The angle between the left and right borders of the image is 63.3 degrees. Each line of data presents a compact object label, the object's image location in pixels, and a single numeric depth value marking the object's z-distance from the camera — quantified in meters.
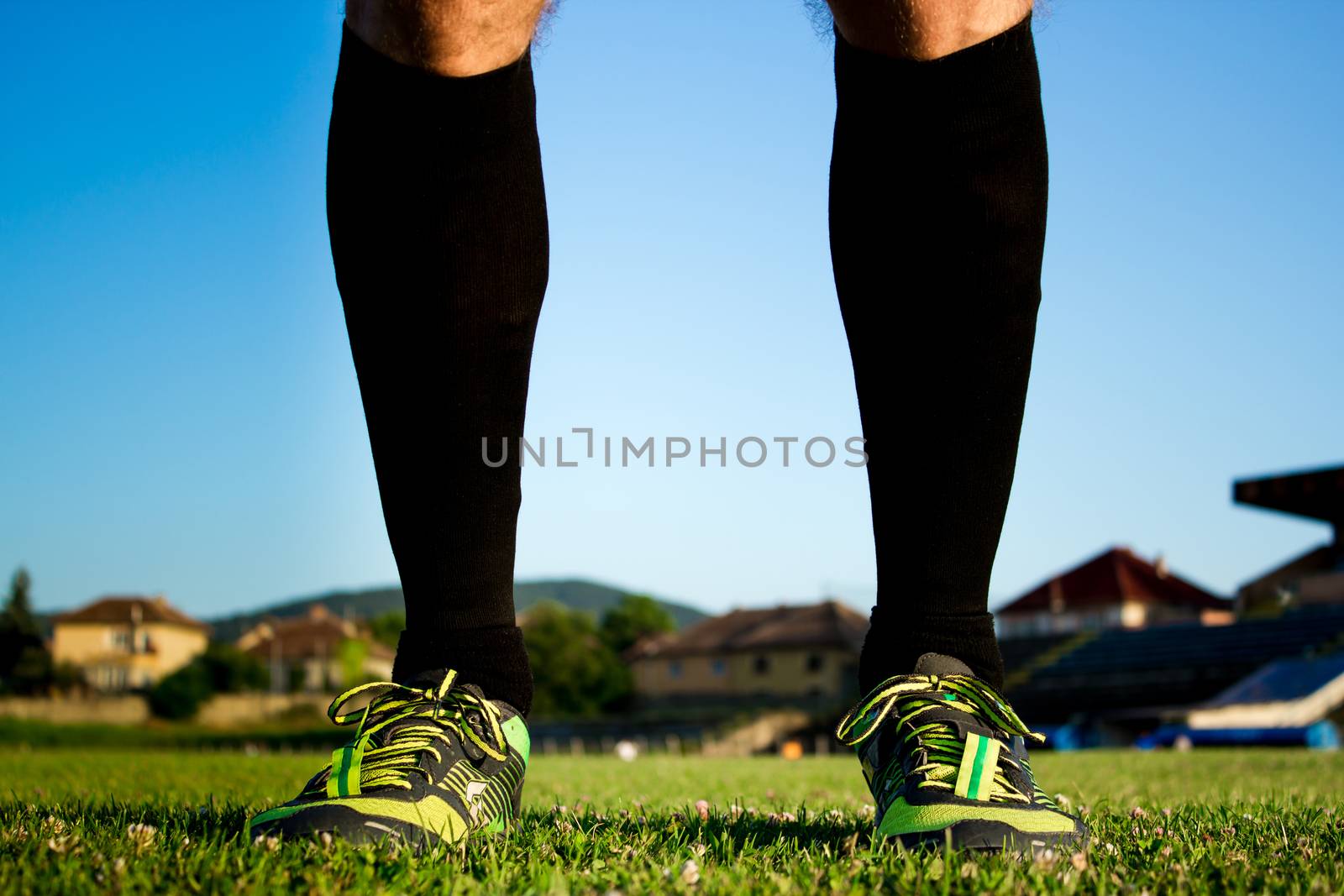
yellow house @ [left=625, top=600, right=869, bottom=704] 52.59
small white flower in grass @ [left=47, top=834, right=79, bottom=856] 1.01
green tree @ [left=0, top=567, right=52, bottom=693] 58.44
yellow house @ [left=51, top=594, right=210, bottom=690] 66.75
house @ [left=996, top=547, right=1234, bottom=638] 49.38
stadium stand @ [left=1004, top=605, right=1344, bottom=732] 18.91
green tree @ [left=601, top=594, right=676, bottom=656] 71.31
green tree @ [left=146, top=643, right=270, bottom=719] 46.20
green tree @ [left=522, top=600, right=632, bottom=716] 57.31
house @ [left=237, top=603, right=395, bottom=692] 65.00
